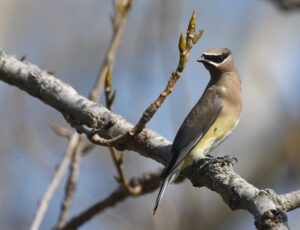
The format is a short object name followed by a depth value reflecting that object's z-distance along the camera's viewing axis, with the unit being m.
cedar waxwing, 9.67
